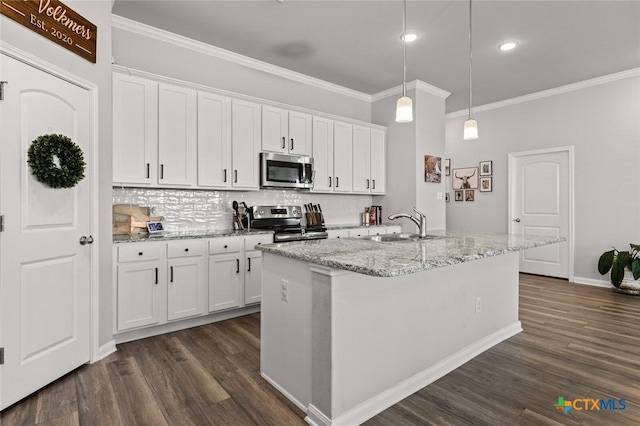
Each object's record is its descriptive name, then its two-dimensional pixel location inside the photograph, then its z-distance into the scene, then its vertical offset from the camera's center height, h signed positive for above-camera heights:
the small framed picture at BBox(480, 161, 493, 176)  6.09 +0.79
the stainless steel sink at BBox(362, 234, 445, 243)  2.72 -0.21
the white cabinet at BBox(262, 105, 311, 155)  4.05 +1.00
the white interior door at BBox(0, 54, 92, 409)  1.97 -0.21
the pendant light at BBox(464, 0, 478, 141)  2.90 +0.71
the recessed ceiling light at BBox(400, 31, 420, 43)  3.61 +1.89
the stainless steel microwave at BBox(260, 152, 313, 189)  3.99 +0.50
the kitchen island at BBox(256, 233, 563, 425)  1.73 -0.63
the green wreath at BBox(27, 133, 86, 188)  2.09 +0.32
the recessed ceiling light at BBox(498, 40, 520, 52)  3.79 +1.88
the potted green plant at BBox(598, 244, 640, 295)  4.32 -0.72
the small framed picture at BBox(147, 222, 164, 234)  3.28 -0.15
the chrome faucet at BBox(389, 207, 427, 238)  2.82 -0.11
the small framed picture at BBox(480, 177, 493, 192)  6.11 +0.51
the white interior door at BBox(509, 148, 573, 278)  5.24 +0.14
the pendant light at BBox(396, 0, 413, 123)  2.47 +0.74
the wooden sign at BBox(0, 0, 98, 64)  2.01 +1.21
